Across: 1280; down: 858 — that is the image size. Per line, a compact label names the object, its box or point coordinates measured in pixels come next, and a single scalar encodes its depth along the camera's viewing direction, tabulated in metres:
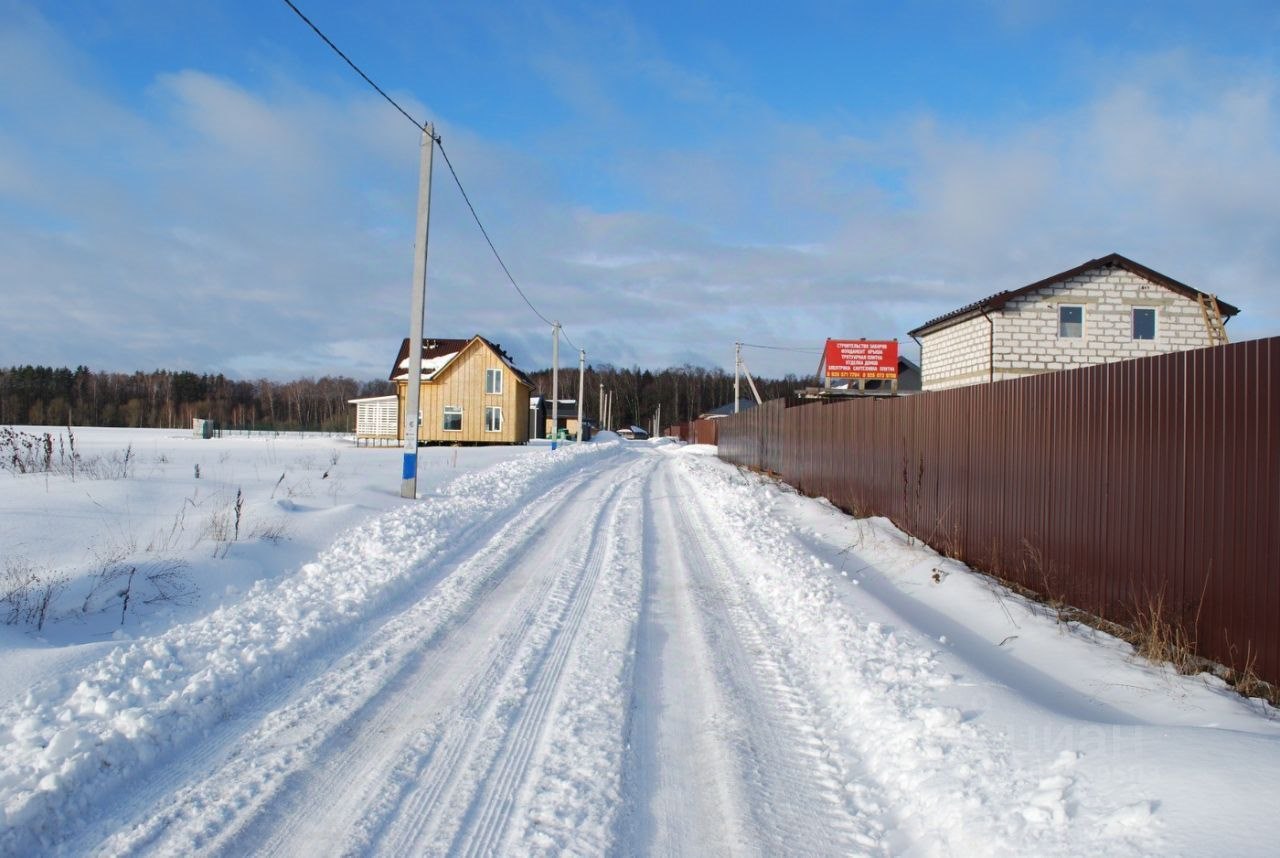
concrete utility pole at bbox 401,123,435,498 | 14.08
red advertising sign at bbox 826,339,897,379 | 26.75
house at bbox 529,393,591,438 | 61.00
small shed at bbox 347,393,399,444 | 50.72
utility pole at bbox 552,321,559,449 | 38.88
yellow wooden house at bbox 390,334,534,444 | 45.62
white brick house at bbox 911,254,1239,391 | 21.83
